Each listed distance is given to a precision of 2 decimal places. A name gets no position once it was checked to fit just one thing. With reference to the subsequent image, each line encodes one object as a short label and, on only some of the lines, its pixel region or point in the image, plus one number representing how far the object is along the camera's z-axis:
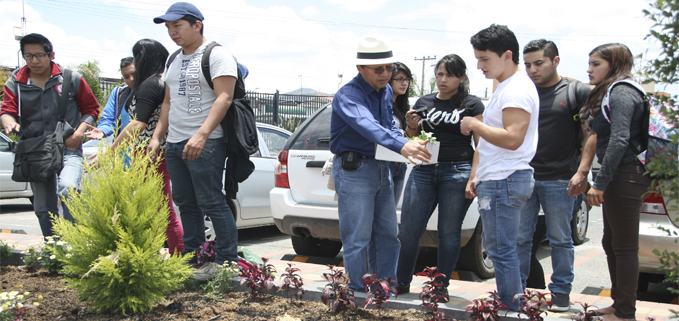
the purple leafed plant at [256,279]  3.31
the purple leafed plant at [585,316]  2.70
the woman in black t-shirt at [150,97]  4.05
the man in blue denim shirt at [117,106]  4.48
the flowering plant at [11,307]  2.68
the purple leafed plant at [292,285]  3.26
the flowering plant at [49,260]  3.84
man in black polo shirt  3.60
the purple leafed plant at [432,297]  2.85
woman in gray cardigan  3.05
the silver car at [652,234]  4.01
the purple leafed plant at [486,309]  2.71
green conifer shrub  2.85
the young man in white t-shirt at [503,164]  3.00
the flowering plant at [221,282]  3.41
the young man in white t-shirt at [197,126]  3.59
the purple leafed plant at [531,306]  2.70
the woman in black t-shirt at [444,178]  3.65
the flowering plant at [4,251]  4.17
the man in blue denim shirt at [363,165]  3.30
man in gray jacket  4.41
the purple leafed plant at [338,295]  3.03
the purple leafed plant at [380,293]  2.94
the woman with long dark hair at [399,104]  3.81
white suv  4.86
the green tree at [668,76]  1.98
